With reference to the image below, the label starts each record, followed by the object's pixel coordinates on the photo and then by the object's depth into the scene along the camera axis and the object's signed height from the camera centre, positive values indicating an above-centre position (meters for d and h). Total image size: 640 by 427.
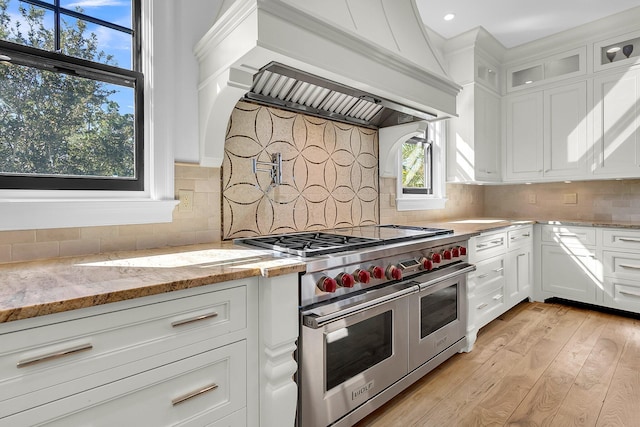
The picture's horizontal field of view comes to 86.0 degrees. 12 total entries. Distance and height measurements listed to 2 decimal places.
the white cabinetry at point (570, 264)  3.22 -0.55
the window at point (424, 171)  3.25 +0.38
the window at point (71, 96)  1.39 +0.51
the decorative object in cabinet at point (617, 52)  3.12 +1.46
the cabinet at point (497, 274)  2.51 -0.56
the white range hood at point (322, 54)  1.40 +0.75
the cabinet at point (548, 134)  3.40 +0.78
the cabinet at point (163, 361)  0.85 -0.44
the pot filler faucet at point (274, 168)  2.06 +0.26
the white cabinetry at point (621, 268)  2.99 -0.55
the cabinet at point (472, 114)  3.48 +0.98
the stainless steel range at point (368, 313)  1.42 -0.51
